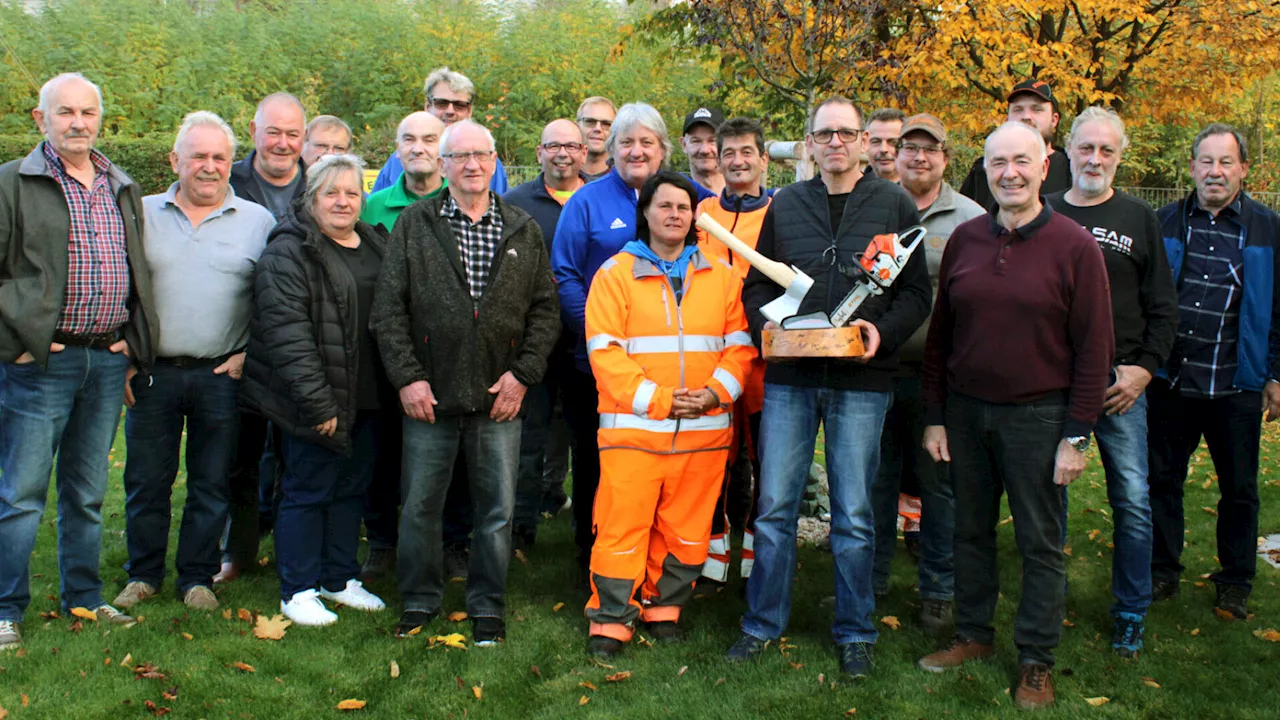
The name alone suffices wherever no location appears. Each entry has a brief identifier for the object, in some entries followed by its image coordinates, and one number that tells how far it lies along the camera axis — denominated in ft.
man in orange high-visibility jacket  17.42
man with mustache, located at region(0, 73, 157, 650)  14.78
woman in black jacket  15.88
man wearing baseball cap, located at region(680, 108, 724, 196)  19.44
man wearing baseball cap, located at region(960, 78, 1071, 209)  18.63
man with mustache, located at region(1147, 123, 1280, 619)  16.85
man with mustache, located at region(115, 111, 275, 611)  16.20
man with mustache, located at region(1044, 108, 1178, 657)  15.55
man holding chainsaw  14.82
